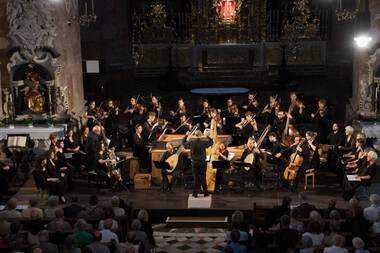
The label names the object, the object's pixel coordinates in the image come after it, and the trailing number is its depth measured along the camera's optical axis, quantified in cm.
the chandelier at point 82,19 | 1659
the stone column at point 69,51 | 1708
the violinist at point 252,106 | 1723
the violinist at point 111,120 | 1711
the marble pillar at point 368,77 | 1594
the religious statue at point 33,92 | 1678
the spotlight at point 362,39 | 1171
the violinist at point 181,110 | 1695
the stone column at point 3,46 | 1649
